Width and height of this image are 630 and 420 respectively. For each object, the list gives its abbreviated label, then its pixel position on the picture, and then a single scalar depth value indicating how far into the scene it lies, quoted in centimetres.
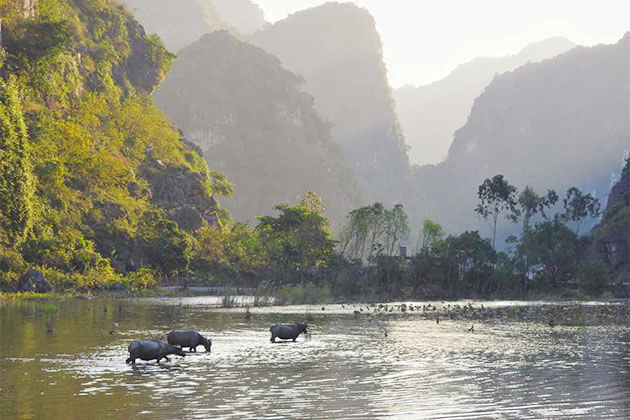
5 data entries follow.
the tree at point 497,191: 12052
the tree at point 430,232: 11762
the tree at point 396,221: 11394
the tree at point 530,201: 11650
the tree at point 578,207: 12031
